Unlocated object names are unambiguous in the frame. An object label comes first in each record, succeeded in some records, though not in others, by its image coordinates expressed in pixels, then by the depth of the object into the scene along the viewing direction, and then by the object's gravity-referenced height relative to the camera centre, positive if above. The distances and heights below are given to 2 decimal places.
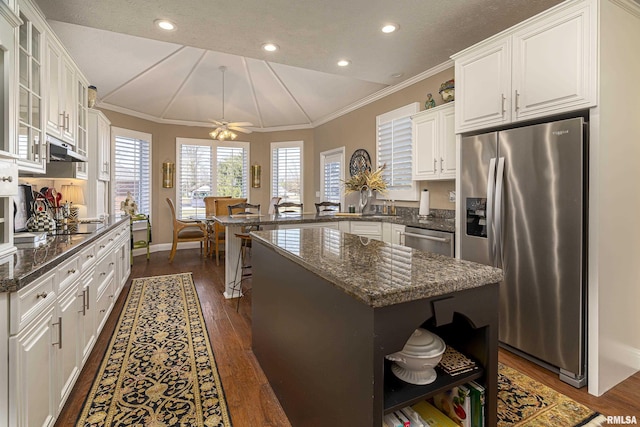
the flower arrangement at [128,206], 5.50 +0.08
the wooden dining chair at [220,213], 5.48 -0.03
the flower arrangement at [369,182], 4.56 +0.44
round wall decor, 5.26 +0.85
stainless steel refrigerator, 2.01 -0.14
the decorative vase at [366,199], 4.62 +0.19
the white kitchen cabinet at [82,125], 3.14 +0.88
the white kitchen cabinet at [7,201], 1.56 +0.05
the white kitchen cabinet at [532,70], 2.00 +1.03
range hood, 2.37 +0.48
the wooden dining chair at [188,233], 5.53 -0.40
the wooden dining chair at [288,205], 4.50 +0.09
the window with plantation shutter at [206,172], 6.68 +0.85
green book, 1.17 -0.71
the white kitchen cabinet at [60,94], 2.38 +0.96
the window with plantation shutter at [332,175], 6.05 +0.72
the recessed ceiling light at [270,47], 3.28 +1.70
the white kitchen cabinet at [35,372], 1.22 -0.68
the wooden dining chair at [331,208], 6.27 +0.07
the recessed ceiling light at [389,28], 2.87 +1.67
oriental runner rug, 1.75 -1.09
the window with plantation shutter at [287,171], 7.14 +0.92
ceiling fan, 5.10 +1.33
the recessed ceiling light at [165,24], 2.77 +1.65
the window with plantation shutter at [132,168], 5.64 +0.80
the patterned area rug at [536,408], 1.72 -1.12
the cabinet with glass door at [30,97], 1.95 +0.73
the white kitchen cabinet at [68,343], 1.67 -0.74
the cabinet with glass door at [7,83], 1.63 +0.68
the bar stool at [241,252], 3.42 -0.46
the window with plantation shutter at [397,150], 4.33 +0.90
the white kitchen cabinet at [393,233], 3.69 -0.25
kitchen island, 1.00 -0.40
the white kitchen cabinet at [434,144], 3.41 +0.77
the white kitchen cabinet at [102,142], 3.75 +0.86
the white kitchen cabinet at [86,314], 2.04 -0.70
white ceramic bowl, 1.11 -0.49
